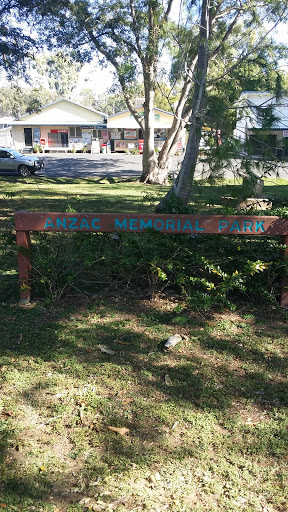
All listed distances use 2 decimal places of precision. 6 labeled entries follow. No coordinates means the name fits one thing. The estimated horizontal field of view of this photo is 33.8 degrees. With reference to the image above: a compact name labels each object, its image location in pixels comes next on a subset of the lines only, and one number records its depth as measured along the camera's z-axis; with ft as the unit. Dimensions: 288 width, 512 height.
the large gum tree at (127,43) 51.20
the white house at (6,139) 165.16
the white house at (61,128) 160.86
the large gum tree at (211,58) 17.85
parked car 81.35
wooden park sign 15.20
